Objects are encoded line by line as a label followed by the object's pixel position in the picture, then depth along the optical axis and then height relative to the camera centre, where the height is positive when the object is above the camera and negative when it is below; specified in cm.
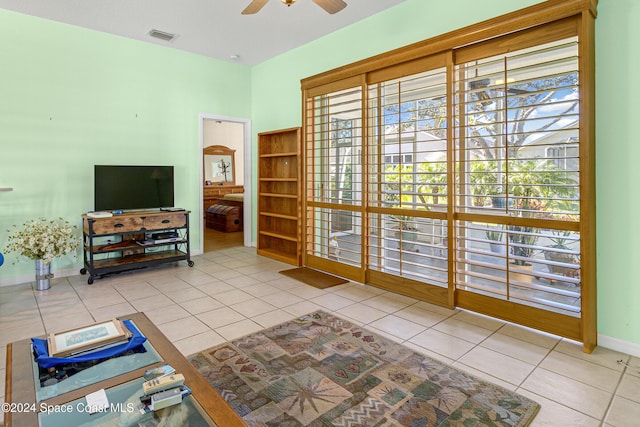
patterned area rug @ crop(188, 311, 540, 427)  193 -109
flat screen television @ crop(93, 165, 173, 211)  466 +25
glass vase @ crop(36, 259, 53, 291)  405 -76
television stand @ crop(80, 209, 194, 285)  442 -47
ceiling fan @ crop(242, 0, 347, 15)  298 +165
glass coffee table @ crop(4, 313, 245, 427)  129 -72
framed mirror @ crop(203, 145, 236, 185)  970 +108
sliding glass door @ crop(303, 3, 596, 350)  271 +28
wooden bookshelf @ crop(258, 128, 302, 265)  517 +14
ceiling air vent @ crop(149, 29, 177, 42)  476 +226
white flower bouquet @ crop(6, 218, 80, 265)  398 -37
